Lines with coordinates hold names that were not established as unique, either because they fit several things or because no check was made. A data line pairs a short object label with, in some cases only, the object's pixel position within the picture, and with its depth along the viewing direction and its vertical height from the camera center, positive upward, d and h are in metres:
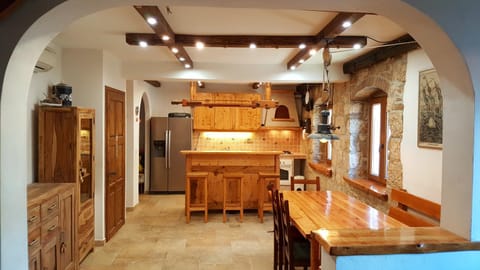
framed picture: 3.05 +0.18
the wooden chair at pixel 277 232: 3.16 -1.05
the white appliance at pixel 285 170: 7.41 -0.94
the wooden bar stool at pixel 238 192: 5.42 -1.09
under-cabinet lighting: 7.95 -0.18
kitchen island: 5.66 -0.68
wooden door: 4.37 -0.47
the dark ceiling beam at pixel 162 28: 2.59 +0.91
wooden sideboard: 2.53 -0.86
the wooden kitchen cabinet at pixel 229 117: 7.56 +0.24
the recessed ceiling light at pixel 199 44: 3.65 +0.93
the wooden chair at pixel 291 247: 2.81 -1.06
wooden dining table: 2.64 -0.79
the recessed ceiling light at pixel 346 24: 2.87 +0.92
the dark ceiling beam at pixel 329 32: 2.78 +0.93
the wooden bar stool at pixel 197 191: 5.34 -1.06
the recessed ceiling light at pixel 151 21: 2.75 +0.90
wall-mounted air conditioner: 3.37 +0.69
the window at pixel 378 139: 4.52 -0.16
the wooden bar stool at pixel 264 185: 5.52 -0.98
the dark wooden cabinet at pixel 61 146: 3.40 -0.20
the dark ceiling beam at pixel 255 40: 3.60 +0.96
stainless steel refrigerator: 7.41 -0.52
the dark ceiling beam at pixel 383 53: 3.44 +0.89
